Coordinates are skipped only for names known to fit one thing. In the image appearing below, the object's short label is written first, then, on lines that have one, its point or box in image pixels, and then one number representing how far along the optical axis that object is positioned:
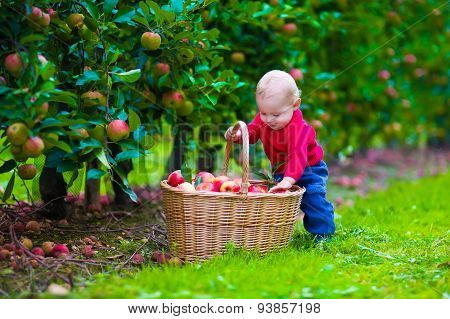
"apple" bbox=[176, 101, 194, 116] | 7.16
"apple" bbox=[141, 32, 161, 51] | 6.10
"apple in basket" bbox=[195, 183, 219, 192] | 5.89
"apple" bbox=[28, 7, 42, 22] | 5.26
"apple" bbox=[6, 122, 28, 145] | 5.02
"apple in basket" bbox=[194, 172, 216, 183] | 6.16
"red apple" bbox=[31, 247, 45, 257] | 5.65
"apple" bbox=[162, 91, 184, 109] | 7.09
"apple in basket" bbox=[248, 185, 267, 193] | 5.88
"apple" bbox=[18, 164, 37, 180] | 5.89
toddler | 5.98
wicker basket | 5.58
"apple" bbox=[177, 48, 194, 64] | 6.66
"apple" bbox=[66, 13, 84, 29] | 5.81
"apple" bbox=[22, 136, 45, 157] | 5.07
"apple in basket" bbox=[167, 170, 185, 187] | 6.10
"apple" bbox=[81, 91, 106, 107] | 5.91
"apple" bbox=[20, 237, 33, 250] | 5.80
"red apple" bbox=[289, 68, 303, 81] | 8.51
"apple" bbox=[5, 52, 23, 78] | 5.19
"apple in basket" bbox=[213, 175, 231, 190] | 5.92
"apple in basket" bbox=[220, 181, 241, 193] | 5.78
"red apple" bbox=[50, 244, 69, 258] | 5.75
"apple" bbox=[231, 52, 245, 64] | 8.14
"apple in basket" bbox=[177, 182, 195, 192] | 5.79
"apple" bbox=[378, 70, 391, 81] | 12.04
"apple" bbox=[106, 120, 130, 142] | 5.81
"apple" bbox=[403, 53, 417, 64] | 13.28
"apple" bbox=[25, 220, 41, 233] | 6.36
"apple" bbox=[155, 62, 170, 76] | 6.83
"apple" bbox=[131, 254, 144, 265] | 5.81
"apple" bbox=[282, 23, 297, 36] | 8.26
